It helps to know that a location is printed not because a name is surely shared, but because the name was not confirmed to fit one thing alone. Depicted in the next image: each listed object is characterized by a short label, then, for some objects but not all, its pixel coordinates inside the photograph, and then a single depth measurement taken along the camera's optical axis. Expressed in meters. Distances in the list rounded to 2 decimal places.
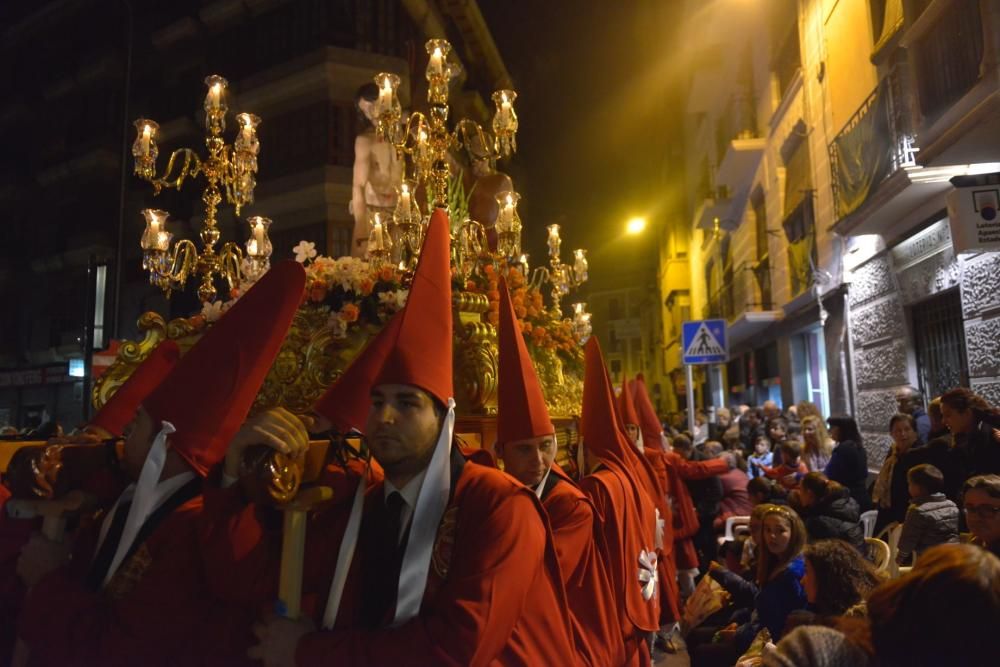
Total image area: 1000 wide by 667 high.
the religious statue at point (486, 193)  6.59
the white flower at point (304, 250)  5.38
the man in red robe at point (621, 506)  3.56
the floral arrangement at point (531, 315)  5.35
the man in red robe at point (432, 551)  1.72
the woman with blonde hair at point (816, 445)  7.66
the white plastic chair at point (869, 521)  6.16
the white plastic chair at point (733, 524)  6.92
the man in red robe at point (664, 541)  5.16
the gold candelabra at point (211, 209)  5.82
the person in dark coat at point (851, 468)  6.39
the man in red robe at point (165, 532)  1.98
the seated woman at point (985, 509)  3.17
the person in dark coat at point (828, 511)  4.30
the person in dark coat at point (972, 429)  4.52
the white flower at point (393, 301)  4.82
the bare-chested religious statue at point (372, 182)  7.17
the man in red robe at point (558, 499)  2.90
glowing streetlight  13.52
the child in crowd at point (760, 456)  9.06
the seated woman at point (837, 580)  3.05
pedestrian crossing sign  9.30
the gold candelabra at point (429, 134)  5.85
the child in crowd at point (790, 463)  7.10
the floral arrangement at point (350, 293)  4.79
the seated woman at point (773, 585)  3.71
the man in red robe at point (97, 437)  2.68
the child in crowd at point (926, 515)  4.19
